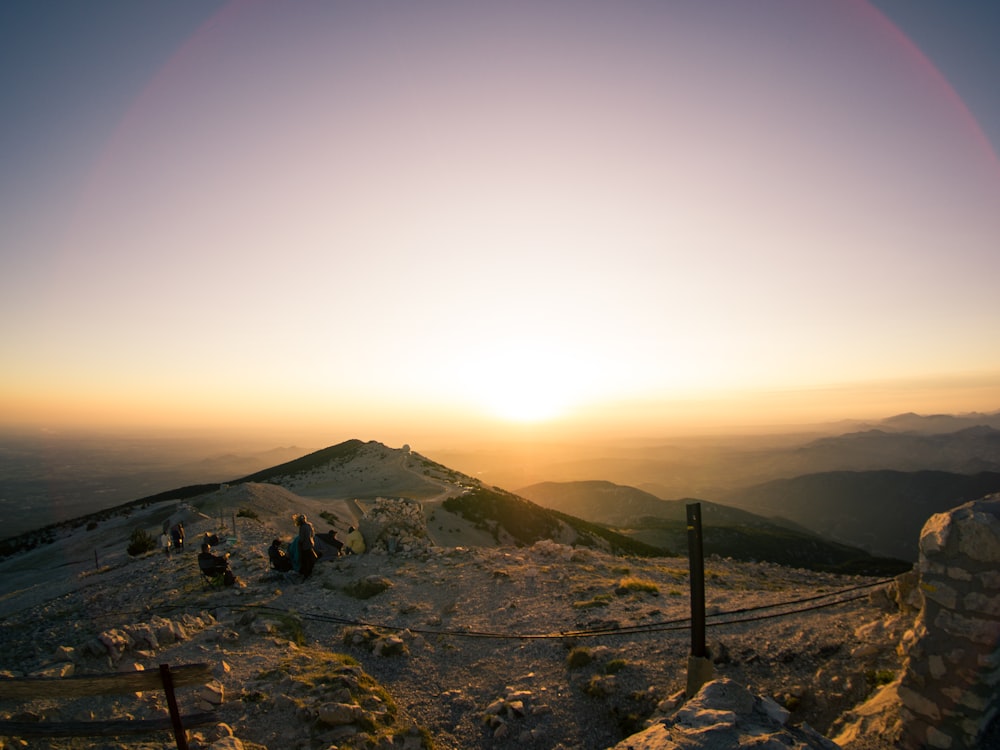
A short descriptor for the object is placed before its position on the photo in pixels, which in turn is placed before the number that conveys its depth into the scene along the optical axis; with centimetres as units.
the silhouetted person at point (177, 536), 2353
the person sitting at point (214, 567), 1714
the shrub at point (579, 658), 1080
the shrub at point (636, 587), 1565
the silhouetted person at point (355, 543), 2381
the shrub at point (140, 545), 2380
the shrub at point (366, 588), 1717
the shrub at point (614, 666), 1029
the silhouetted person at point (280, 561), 1905
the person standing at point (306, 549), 1883
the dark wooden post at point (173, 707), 564
